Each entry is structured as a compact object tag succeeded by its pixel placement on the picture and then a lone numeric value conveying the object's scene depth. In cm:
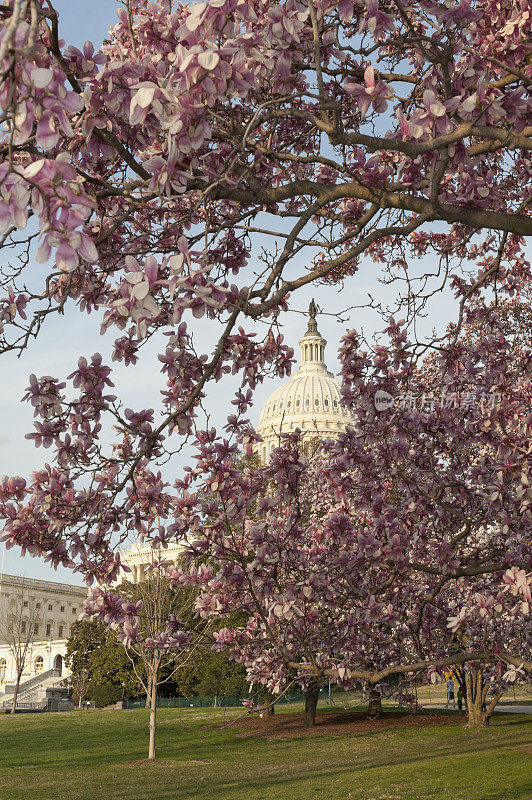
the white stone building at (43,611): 9042
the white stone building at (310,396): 11394
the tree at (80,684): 4620
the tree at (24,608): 9568
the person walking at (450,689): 3738
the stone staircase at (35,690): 6141
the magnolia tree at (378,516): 641
